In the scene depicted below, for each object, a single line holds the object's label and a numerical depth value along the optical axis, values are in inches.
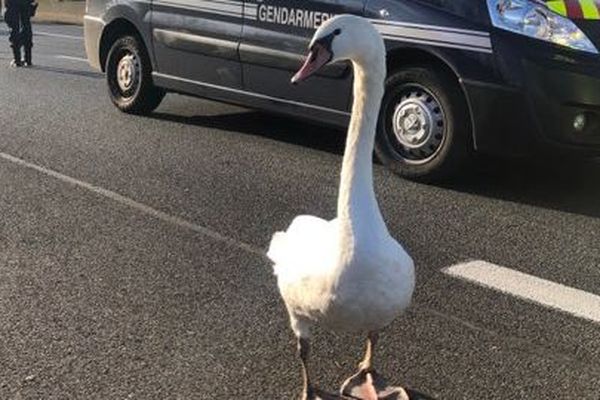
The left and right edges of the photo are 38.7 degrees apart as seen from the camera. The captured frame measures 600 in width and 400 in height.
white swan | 107.2
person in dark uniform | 515.2
